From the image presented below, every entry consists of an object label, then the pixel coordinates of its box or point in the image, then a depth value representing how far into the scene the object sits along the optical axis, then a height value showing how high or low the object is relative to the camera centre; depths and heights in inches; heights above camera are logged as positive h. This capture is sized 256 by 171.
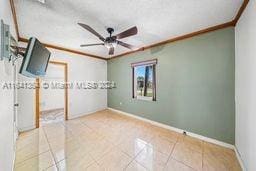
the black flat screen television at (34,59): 50.4 +12.9
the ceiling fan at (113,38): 77.9 +37.4
